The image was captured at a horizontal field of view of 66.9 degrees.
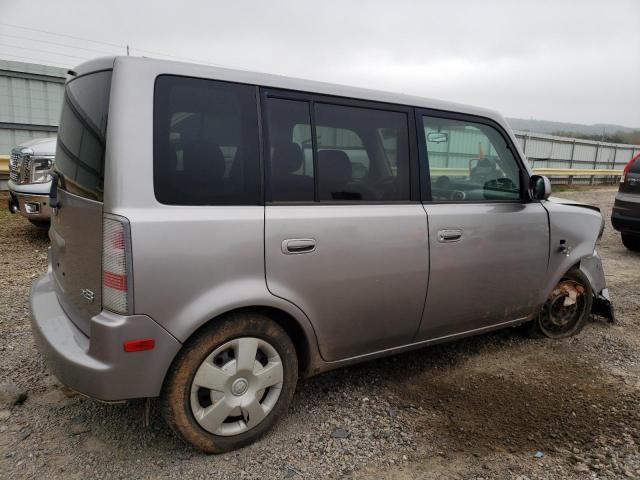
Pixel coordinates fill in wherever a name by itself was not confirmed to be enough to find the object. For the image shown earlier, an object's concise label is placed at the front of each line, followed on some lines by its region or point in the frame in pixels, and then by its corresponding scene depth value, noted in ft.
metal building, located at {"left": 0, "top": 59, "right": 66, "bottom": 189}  32.07
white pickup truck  20.04
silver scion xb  7.01
